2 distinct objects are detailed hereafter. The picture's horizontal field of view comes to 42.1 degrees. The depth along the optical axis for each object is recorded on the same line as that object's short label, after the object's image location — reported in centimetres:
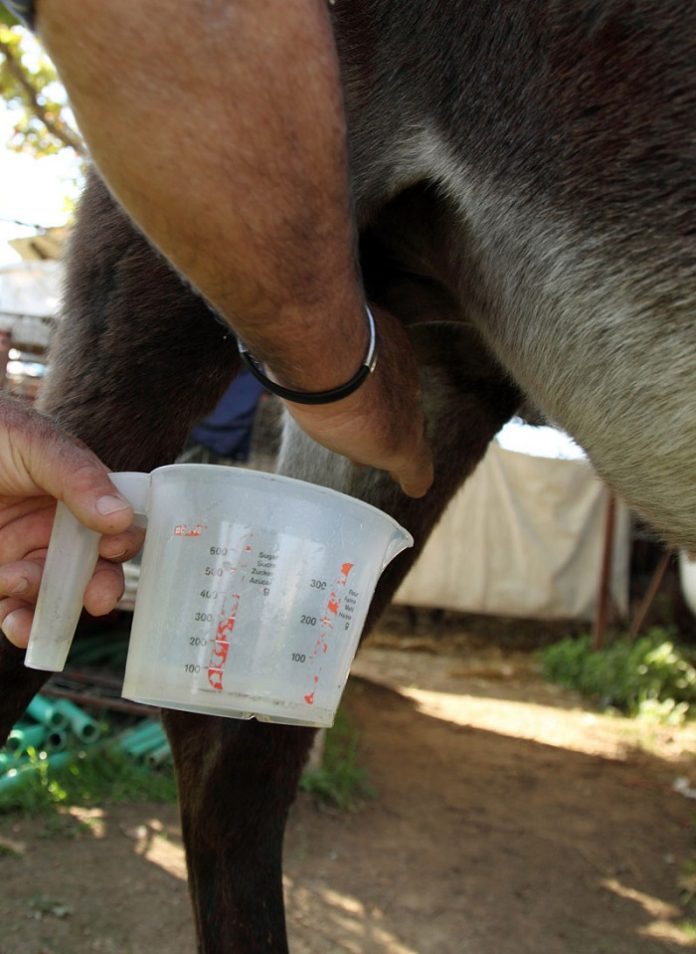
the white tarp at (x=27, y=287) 484
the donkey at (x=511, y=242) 90
